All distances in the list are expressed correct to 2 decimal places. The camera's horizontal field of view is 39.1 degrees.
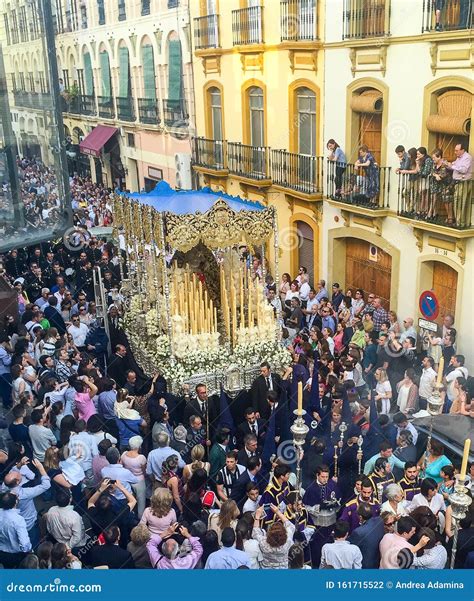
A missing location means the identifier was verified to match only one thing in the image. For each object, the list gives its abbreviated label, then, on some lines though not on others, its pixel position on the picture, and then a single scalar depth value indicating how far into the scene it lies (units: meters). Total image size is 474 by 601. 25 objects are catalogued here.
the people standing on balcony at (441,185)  9.74
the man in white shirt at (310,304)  11.44
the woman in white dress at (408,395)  8.14
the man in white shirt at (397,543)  4.98
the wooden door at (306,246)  14.18
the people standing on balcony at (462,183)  9.45
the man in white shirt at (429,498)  5.61
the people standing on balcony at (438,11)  9.65
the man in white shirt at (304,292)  12.29
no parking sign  10.86
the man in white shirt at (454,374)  8.30
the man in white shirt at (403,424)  6.77
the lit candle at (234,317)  9.79
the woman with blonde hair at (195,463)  6.25
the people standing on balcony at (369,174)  11.41
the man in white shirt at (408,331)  9.94
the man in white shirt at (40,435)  6.75
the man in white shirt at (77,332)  10.20
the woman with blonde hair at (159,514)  5.48
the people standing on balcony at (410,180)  10.44
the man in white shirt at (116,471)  6.13
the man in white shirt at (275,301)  10.20
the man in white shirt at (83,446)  6.54
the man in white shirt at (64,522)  5.56
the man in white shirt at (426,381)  8.24
